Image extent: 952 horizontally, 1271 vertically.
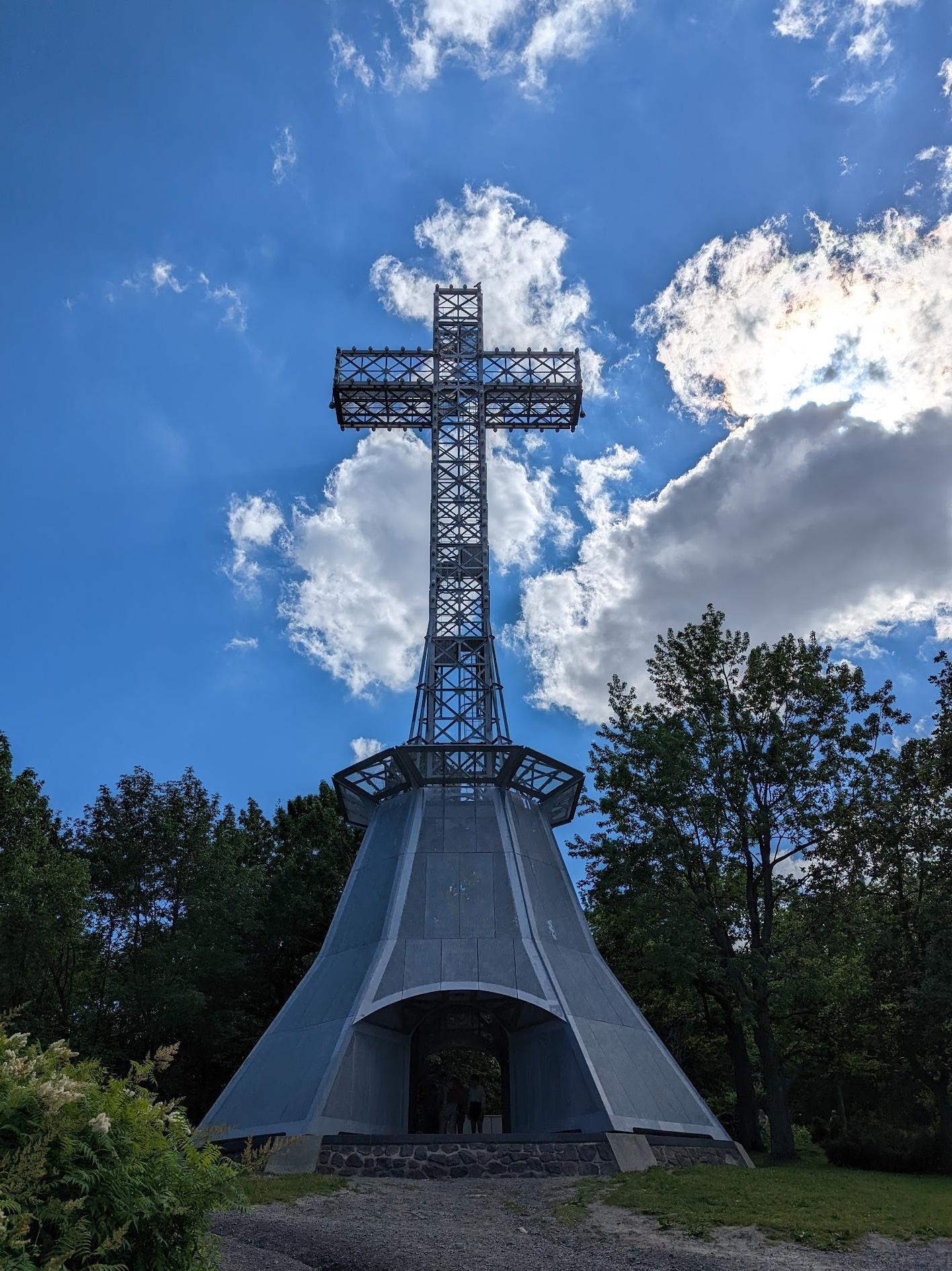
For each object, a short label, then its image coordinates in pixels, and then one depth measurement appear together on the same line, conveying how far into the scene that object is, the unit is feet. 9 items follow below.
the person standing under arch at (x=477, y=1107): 81.00
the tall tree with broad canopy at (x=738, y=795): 73.36
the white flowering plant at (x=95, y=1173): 12.40
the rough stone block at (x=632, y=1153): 47.80
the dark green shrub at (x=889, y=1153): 63.72
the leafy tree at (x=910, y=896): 62.64
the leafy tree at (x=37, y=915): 76.02
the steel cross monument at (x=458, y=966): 55.06
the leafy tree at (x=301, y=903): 99.71
